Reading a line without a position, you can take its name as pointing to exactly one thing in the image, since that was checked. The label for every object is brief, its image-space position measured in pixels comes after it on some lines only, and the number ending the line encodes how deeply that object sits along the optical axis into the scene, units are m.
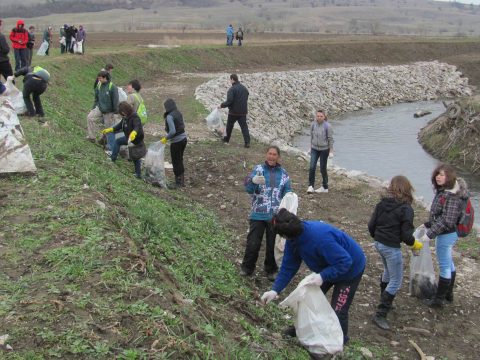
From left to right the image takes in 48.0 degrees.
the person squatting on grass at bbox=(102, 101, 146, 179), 9.49
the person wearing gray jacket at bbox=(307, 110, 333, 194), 10.32
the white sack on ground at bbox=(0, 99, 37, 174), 7.19
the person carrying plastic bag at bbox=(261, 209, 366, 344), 4.85
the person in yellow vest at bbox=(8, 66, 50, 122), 10.12
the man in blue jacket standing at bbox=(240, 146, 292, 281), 6.63
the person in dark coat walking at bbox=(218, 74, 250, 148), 12.91
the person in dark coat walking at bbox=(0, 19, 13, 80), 12.54
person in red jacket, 16.09
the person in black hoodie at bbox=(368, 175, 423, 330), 5.87
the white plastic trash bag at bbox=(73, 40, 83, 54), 24.94
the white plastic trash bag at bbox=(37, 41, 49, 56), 24.34
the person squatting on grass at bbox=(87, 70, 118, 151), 10.45
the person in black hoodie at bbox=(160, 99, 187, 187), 9.93
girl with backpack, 6.24
